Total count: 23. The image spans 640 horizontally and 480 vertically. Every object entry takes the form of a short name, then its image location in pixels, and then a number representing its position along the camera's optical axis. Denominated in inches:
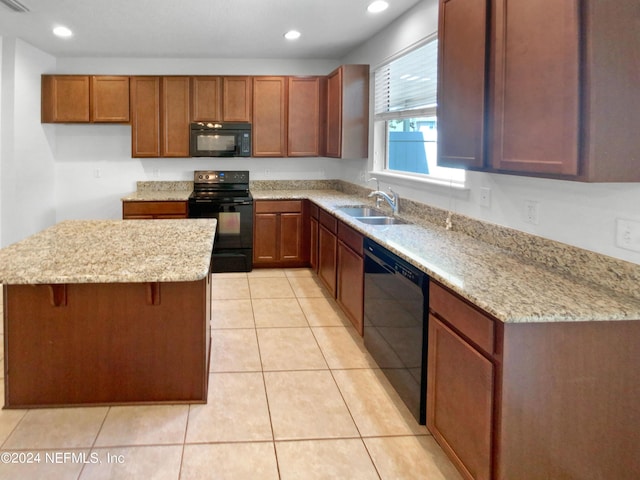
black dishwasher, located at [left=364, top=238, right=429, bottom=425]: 96.2
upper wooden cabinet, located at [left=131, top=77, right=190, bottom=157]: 230.7
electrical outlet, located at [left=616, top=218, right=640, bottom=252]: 74.3
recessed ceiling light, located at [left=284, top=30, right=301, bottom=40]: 192.1
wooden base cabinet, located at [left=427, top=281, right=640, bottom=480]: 68.2
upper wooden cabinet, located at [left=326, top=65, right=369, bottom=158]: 205.0
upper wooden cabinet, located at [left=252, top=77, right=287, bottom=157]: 237.5
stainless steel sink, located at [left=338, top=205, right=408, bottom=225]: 162.1
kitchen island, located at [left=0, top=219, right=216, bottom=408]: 102.7
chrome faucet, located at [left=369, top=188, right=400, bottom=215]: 165.3
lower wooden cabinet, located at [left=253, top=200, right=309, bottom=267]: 230.5
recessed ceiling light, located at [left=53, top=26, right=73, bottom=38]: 185.8
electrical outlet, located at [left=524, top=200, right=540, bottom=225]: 98.1
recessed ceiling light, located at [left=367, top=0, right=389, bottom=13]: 154.0
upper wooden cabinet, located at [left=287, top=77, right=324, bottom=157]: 238.1
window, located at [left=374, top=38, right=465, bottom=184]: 150.8
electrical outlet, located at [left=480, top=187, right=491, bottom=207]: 115.4
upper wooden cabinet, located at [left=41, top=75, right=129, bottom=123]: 227.3
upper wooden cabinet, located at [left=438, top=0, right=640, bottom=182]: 67.1
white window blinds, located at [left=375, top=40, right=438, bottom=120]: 150.4
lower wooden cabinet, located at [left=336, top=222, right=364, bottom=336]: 143.4
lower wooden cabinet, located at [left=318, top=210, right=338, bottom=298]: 178.4
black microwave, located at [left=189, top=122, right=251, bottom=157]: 233.5
